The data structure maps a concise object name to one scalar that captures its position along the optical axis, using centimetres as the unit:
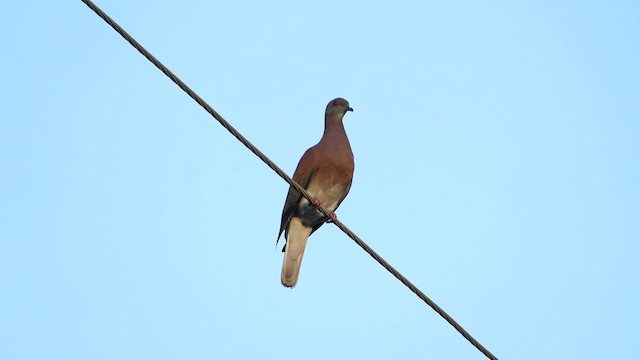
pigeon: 1490
